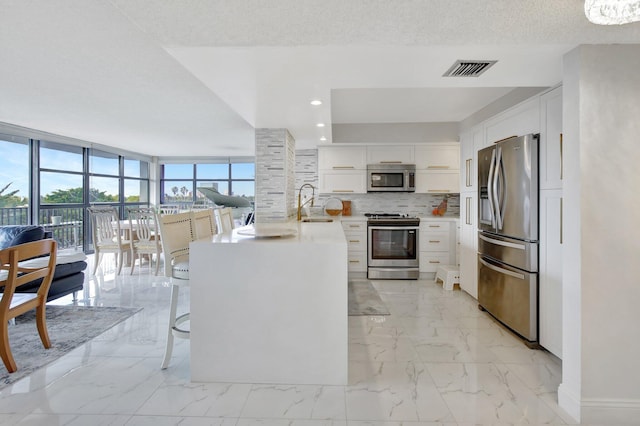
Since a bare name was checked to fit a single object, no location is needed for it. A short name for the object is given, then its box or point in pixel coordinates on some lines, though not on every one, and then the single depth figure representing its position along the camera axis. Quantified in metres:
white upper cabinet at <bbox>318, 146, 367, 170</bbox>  5.17
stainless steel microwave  5.09
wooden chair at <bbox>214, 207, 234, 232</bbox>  3.12
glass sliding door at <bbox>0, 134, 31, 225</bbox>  5.13
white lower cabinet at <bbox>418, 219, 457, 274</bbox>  4.91
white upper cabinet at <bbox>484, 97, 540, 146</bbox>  2.67
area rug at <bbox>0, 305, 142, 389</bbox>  2.36
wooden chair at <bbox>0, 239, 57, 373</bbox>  2.21
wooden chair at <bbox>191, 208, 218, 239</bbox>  2.71
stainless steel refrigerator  2.68
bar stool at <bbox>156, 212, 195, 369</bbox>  2.28
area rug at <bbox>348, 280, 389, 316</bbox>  3.50
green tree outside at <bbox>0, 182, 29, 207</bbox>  5.12
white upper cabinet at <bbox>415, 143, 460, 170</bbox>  5.08
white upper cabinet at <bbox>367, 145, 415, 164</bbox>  5.12
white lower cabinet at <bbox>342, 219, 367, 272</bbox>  5.01
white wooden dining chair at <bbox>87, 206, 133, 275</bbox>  5.12
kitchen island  2.09
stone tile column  3.87
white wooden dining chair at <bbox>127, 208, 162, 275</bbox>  5.06
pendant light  1.25
